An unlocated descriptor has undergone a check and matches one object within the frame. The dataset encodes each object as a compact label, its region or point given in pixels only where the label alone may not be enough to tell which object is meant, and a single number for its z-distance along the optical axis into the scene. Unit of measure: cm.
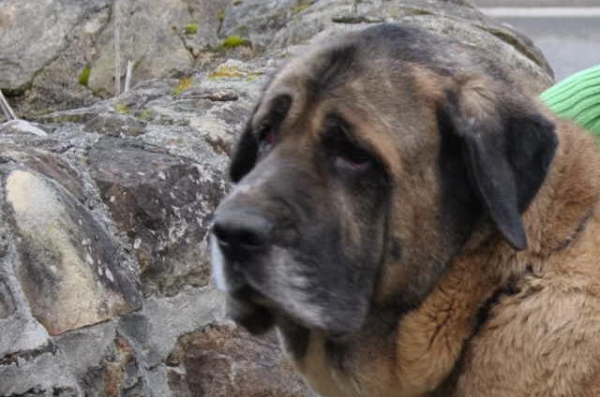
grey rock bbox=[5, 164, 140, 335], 312
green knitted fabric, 359
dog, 250
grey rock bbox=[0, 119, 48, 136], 387
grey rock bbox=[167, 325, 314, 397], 355
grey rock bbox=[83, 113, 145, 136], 386
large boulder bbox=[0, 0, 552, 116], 619
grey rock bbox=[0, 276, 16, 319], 302
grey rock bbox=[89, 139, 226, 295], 346
